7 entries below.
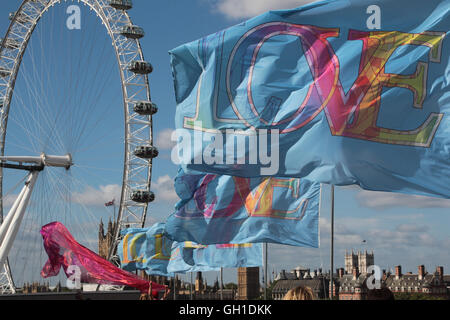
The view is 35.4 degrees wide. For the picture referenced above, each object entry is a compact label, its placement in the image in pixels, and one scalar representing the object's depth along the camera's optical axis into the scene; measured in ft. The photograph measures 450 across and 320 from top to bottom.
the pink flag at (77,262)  68.03
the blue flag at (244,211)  64.23
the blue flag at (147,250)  127.34
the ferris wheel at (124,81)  182.09
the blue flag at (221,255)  88.12
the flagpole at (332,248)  59.36
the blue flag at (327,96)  43.98
